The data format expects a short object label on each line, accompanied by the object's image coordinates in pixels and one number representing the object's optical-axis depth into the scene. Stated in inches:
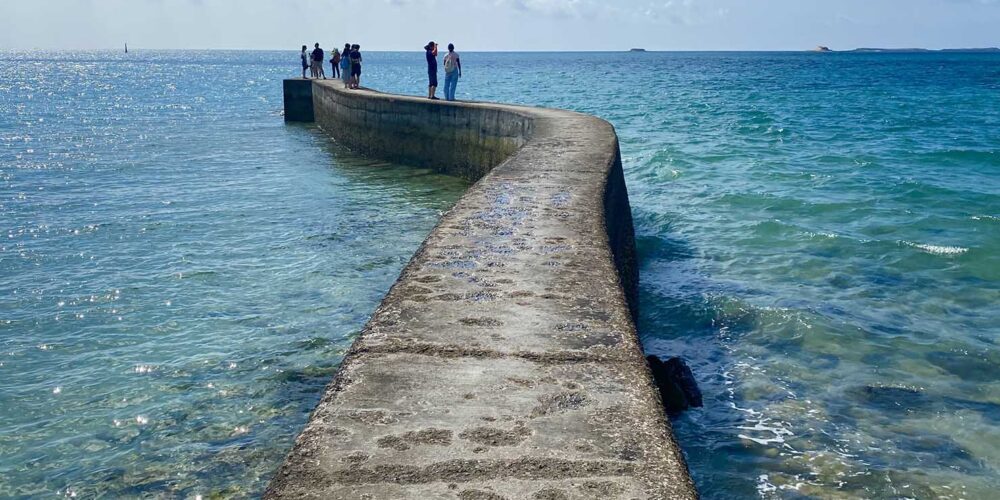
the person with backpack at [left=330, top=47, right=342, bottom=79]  1186.0
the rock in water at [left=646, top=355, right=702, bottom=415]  214.1
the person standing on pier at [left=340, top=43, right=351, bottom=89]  925.8
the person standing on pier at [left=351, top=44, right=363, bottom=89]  880.3
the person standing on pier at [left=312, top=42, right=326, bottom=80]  1200.2
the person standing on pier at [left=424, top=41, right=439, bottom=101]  709.9
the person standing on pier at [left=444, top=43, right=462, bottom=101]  665.7
